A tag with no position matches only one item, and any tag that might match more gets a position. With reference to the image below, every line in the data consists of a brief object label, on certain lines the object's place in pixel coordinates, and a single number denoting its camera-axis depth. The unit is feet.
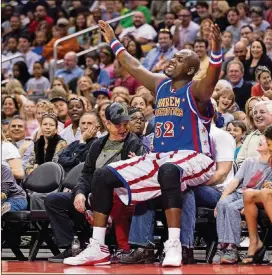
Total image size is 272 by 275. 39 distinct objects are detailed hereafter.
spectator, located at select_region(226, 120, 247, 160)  36.99
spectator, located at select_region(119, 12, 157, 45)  58.80
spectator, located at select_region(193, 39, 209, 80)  49.85
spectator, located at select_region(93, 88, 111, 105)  46.86
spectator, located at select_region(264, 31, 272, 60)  49.96
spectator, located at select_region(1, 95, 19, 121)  48.40
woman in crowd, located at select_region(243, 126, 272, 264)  28.50
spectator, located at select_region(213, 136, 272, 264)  28.94
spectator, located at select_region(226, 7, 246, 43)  55.16
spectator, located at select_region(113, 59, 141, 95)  51.52
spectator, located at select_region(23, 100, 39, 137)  48.65
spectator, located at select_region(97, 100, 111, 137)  38.50
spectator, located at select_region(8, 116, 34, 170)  43.11
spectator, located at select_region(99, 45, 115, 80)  56.49
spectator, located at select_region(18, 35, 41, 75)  63.46
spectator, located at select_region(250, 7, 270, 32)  54.34
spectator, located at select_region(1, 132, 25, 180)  35.19
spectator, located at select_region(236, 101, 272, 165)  31.53
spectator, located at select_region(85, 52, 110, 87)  54.54
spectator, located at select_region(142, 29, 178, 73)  51.91
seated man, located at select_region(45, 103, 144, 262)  30.45
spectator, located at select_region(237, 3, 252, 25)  56.54
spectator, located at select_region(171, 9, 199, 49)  56.39
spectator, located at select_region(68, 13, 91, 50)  63.05
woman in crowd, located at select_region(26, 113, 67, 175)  38.29
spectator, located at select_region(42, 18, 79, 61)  60.95
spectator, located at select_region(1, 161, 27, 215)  33.73
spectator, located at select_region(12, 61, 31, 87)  60.39
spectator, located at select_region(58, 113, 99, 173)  35.81
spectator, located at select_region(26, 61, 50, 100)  58.23
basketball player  27.81
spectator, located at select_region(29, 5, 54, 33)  67.31
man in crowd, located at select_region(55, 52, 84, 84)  56.85
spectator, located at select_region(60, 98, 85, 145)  41.05
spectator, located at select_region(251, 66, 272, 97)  42.50
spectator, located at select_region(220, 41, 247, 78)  49.06
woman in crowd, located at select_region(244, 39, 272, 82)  47.62
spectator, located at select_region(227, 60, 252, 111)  45.60
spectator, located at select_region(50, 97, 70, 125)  45.44
